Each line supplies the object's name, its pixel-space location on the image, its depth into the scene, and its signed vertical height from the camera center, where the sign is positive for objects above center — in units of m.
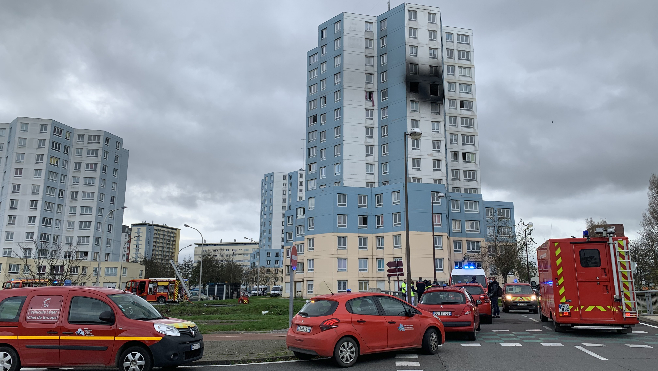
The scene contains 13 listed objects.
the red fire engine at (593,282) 15.20 +0.09
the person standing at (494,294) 23.83 -0.45
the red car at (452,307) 14.76 -0.68
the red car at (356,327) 10.32 -0.93
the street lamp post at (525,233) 56.78 +5.75
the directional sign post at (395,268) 20.47 +0.63
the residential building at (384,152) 58.97 +16.62
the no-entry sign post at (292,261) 15.13 +0.66
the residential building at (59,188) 75.19 +14.57
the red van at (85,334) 9.26 -0.96
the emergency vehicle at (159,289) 52.88 -0.69
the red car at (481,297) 20.33 -0.50
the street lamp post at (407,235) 19.78 +2.01
